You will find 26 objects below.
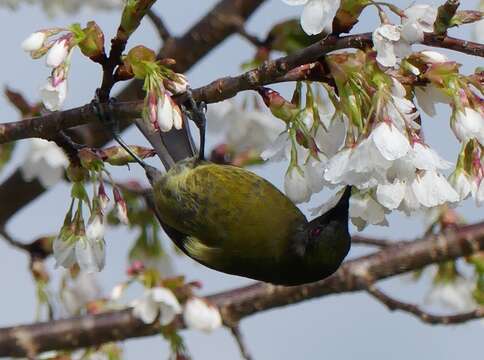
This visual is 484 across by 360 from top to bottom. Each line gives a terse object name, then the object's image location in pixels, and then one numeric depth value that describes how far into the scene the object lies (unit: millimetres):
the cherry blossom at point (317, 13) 4746
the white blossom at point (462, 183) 5207
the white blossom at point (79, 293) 9844
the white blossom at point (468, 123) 4969
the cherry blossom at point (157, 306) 8242
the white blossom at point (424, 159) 4937
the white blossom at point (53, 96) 5363
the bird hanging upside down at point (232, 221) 7160
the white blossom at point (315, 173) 5672
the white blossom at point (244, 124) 9906
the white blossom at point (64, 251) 6316
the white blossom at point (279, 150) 5746
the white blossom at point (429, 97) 5147
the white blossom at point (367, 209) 5480
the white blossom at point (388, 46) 4687
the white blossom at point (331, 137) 5496
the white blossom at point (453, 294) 9844
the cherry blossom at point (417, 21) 4699
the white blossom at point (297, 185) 5754
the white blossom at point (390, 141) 4797
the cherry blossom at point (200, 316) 8406
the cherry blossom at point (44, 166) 9195
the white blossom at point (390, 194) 5082
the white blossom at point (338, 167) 4949
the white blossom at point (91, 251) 6180
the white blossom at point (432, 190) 5096
